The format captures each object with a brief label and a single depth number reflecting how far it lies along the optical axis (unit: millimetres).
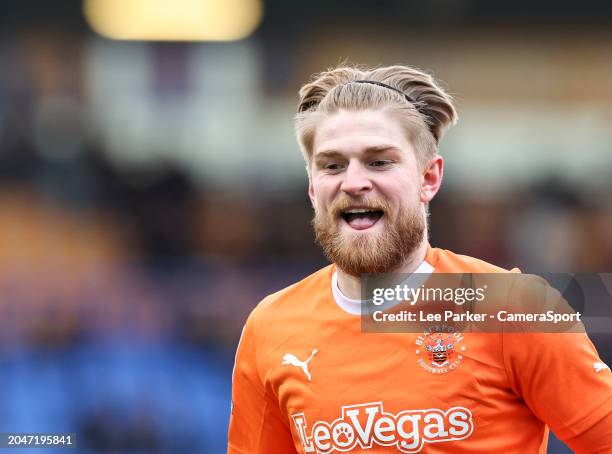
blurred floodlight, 19016
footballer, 5086
